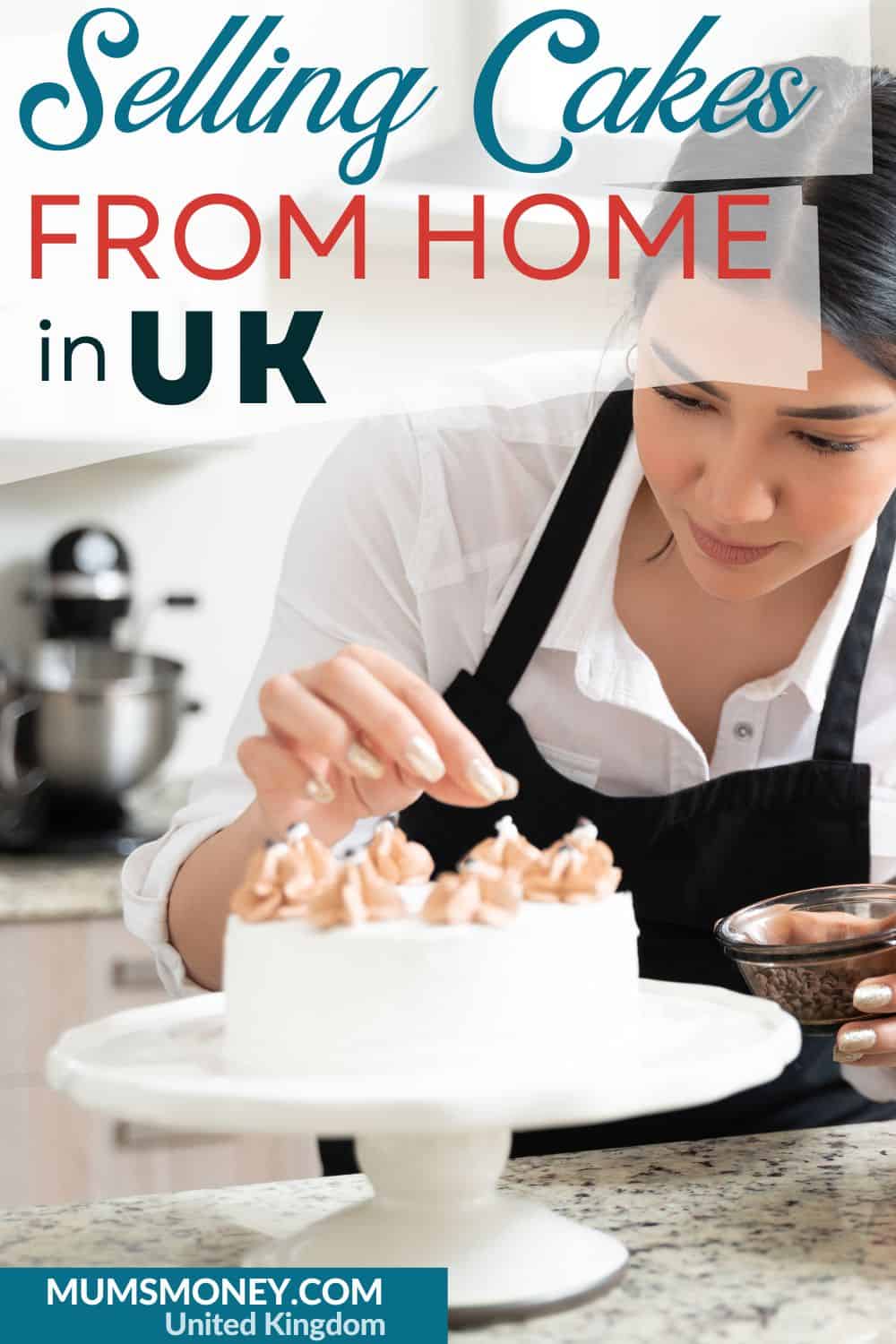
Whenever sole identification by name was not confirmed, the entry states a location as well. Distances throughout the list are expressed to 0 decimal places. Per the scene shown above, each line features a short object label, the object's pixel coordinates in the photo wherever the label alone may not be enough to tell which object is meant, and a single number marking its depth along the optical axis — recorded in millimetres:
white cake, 743
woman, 1363
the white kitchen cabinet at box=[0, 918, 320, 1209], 2197
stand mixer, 2414
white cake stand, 680
